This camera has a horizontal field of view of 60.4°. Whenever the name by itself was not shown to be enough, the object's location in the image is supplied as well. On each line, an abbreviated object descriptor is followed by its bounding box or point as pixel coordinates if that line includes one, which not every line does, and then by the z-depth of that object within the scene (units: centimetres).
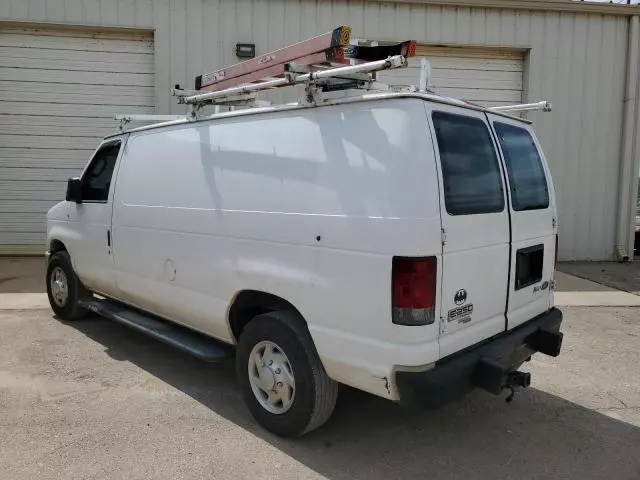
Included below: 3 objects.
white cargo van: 286
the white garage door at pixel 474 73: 1038
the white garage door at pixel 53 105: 991
